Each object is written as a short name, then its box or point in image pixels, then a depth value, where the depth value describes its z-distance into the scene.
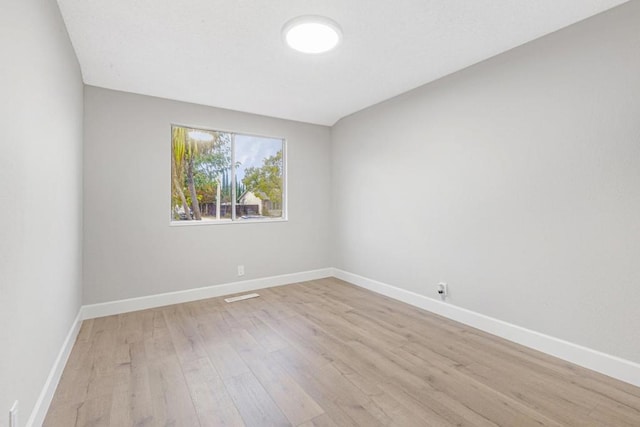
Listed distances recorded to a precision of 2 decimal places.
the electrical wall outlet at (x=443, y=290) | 3.05
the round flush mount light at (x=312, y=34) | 2.07
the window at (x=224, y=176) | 3.66
